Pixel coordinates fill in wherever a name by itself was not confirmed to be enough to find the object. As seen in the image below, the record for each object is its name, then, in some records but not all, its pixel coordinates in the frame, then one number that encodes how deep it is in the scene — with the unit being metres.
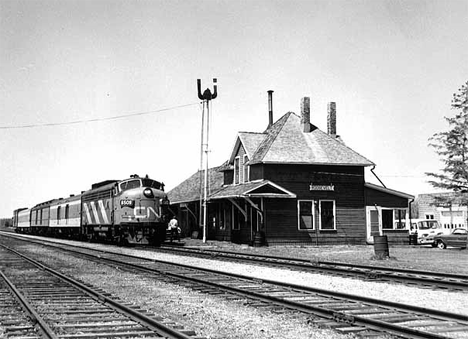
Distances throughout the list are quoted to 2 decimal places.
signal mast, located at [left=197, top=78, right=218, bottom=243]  33.59
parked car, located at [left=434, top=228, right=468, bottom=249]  29.53
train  27.02
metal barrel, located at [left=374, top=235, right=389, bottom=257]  20.09
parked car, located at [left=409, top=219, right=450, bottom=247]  35.56
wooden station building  31.30
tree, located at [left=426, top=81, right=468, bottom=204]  30.22
